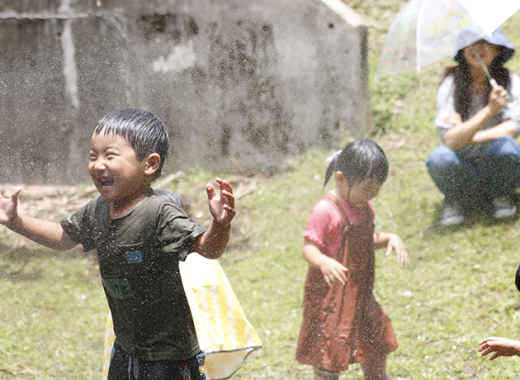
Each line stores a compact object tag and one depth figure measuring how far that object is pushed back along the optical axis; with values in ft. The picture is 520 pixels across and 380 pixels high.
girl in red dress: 22.54
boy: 16.63
